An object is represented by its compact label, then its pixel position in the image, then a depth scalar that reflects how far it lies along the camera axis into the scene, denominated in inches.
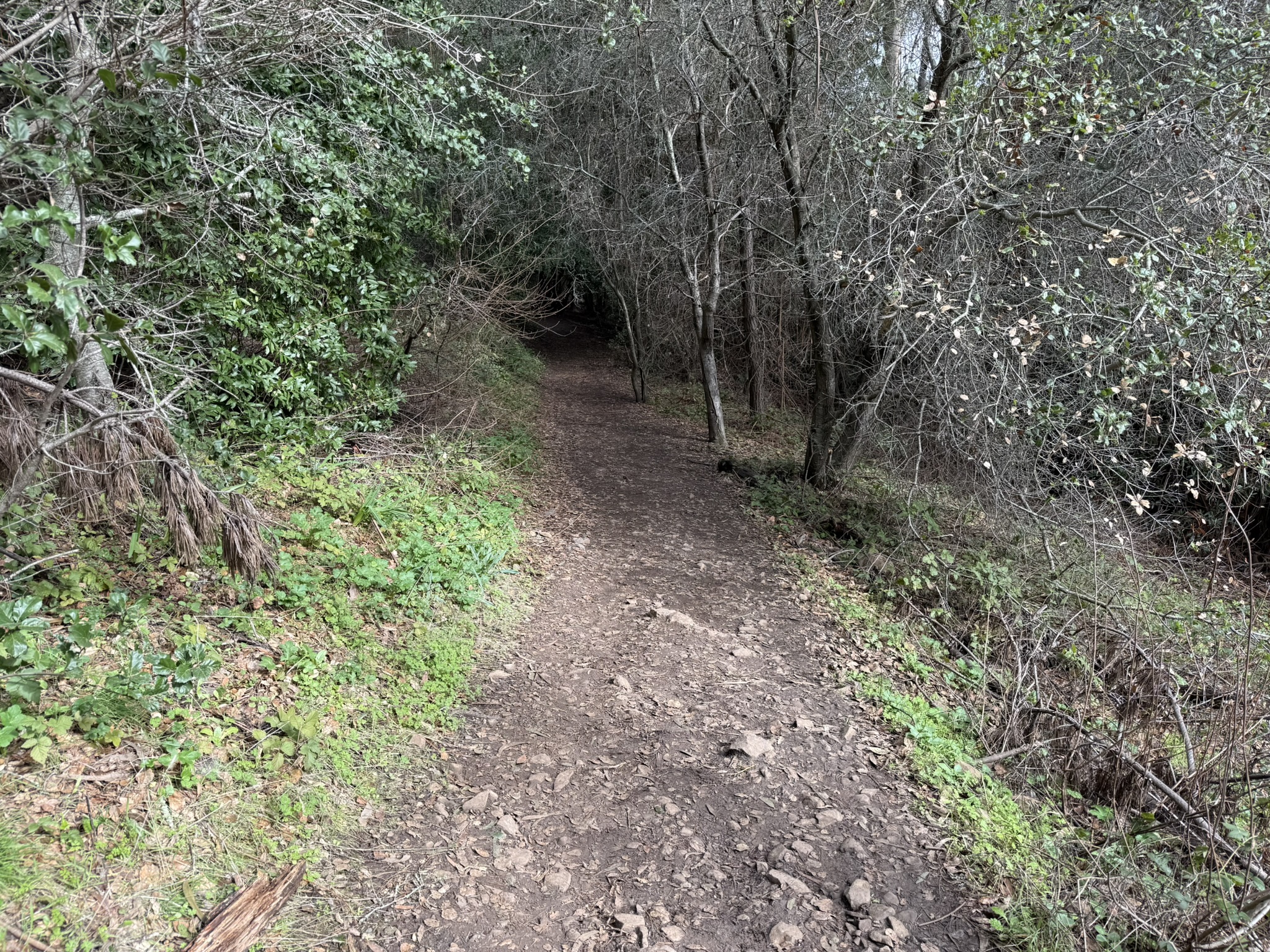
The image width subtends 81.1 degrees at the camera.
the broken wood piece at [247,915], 106.0
